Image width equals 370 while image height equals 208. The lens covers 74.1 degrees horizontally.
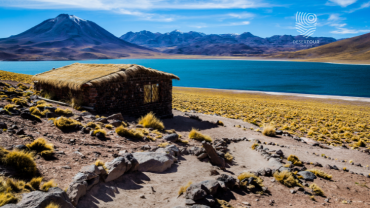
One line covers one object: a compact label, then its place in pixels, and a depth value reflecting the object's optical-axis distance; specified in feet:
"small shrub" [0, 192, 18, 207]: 11.49
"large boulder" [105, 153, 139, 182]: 17.70
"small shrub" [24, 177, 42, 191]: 13.73
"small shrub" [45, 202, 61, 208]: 11.76
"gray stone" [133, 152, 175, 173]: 21.25
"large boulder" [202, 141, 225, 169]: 25.86
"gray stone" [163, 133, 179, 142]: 31.65
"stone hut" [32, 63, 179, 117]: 40.42
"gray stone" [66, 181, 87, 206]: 13.82
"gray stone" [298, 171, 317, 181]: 23.79
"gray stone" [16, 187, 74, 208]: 11.84
